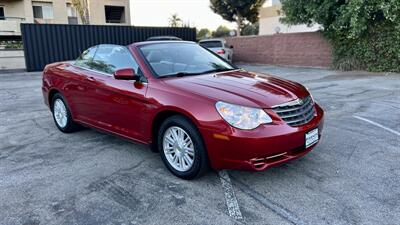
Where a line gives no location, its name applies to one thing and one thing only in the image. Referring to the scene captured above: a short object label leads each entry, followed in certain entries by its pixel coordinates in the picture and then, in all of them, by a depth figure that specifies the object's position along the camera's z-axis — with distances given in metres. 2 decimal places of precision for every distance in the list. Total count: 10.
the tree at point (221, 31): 49.29
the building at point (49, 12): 28.95
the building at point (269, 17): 38.41
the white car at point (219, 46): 18.71
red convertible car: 3.31
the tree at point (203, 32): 55.17
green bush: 12.87
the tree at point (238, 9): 34.84
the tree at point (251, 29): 44.61
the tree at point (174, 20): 51.82
